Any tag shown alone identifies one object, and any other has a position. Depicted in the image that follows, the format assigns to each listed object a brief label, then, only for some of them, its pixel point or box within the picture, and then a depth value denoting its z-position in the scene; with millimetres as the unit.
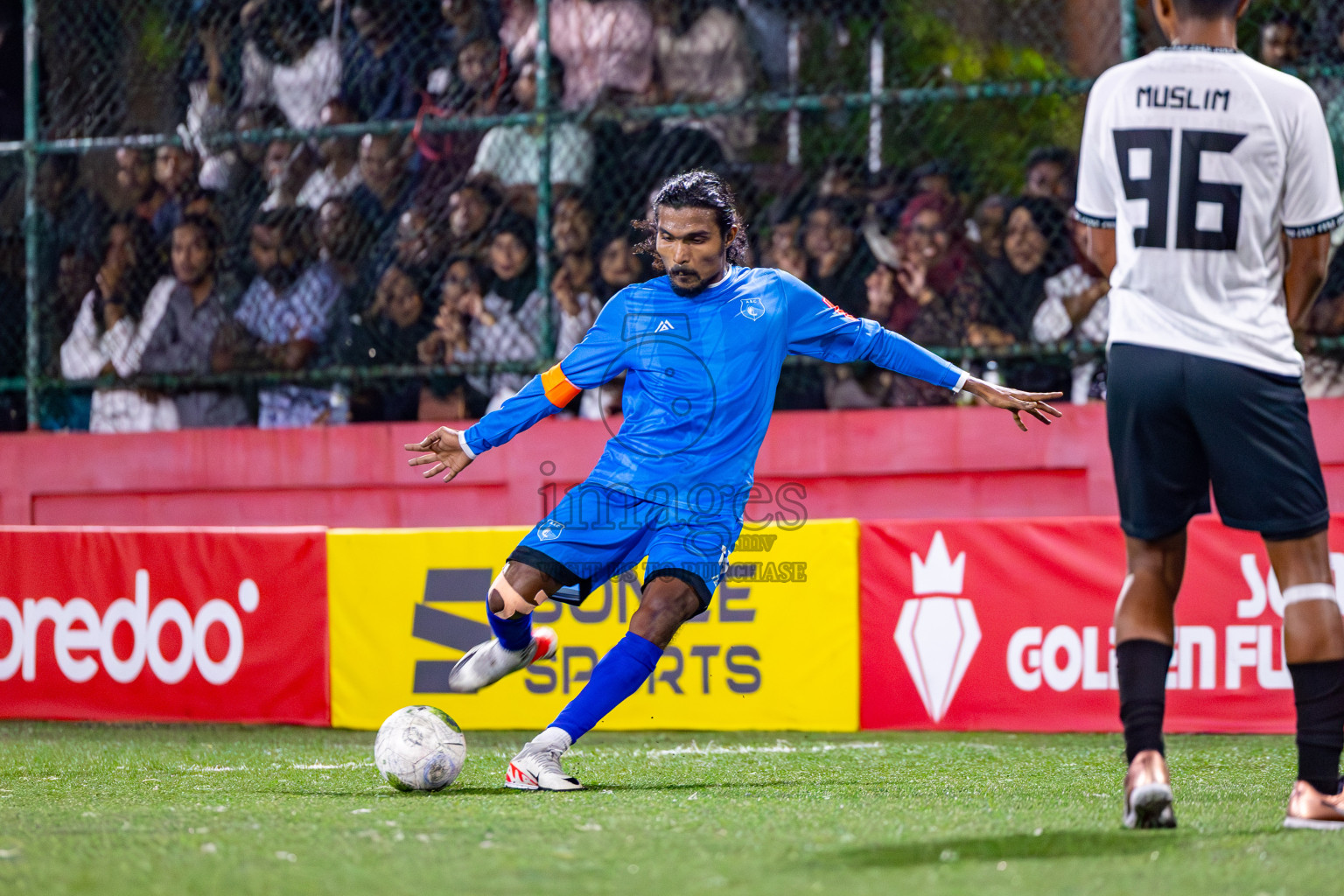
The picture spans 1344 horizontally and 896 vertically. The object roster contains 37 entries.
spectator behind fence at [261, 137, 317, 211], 18359
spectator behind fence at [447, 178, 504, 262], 17562
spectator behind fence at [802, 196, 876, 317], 16453
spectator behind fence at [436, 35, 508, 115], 17953
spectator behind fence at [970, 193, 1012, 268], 16170
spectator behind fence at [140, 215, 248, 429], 18437
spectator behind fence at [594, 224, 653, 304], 17000
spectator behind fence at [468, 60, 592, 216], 17516
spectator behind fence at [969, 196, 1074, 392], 16047
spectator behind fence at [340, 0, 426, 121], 18062
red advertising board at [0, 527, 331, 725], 15352
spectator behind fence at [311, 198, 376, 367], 17859
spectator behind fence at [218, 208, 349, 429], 18047
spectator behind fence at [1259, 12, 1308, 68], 15453
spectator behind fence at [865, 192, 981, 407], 16219
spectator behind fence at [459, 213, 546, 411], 17437
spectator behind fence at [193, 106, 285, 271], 18500
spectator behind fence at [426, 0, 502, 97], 17937
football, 9352
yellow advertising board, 14516
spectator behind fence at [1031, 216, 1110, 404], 15867
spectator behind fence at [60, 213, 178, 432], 18641
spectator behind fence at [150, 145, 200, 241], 18672
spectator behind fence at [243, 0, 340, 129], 18453
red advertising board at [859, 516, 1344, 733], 13820
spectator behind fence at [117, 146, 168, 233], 18937
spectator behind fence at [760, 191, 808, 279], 16562
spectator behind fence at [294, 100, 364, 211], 18172
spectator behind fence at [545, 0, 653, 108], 17687
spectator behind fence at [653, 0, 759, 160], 17437
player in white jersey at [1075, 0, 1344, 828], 6859
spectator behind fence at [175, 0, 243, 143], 18812
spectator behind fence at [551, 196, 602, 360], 17281
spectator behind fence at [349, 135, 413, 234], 17891
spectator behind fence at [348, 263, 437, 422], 17625
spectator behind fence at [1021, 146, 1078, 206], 16172
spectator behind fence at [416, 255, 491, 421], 17469
